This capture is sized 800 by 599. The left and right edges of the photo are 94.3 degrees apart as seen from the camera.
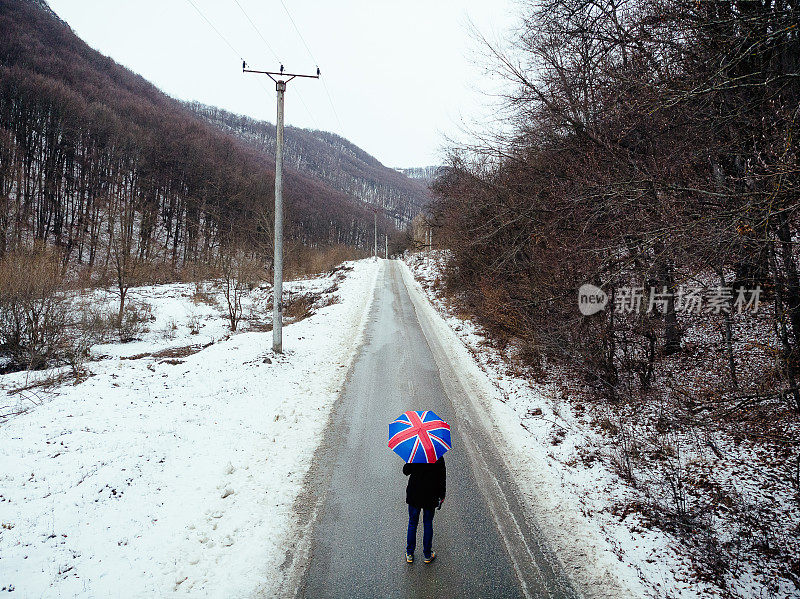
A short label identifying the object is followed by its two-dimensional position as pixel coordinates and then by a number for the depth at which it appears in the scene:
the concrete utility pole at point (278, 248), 10.20
